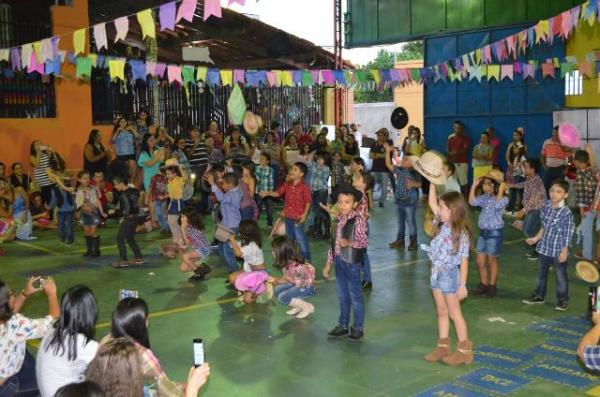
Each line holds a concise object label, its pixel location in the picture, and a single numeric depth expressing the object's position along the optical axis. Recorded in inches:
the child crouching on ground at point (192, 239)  384.8
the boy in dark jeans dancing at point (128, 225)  439.5
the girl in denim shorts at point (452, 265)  253.8
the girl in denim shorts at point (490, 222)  336.8
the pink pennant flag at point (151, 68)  572.1
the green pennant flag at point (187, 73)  577.3
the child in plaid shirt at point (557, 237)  315.9
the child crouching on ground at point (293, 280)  319.3
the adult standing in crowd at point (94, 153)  621.2
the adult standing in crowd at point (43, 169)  576.1
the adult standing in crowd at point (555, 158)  552.4
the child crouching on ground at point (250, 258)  336.5
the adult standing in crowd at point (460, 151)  740.0
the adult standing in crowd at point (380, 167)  686.5
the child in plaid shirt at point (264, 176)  537.0
